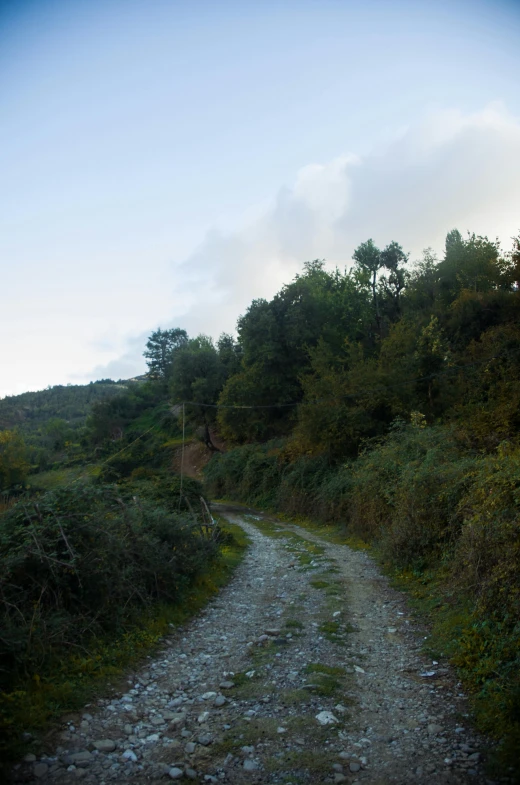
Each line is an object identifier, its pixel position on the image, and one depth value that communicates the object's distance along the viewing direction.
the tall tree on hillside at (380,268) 51.22
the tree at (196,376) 46.38
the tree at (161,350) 77.31
